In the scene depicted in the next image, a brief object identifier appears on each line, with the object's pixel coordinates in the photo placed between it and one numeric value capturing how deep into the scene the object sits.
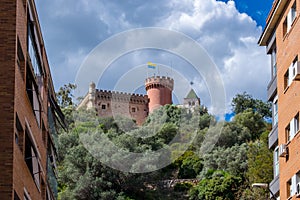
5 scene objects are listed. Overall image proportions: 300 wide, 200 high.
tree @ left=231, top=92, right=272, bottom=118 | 144.00
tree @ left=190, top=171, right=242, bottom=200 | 98.94
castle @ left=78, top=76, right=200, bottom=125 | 171.38
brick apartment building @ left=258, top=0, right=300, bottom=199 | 34.72
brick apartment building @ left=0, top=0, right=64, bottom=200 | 24.22
